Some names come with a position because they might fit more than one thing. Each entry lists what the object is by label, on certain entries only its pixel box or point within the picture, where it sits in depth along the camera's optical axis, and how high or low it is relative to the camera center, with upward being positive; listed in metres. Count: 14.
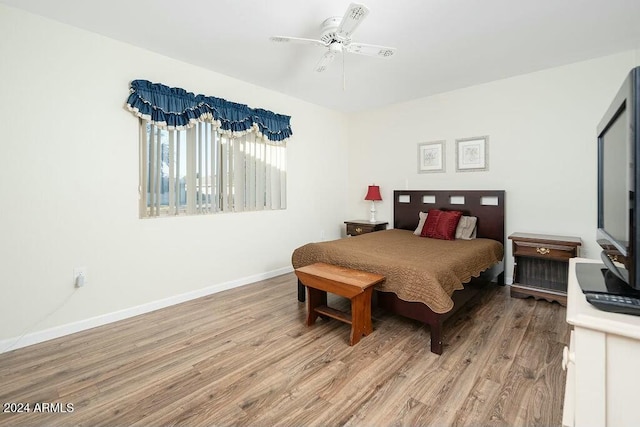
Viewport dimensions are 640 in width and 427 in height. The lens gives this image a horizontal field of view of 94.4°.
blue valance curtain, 2.79 +1.09
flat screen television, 0.80 +0.10
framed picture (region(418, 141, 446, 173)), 4.17 +0.79
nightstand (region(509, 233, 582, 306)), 2.96 -0.60
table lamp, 4.69 +0.27
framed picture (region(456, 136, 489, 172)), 3.81 +0.75
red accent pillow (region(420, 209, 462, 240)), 3.59 -0.17
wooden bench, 2.24 -0.62
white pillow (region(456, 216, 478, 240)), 3.61 -0.21
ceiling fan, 2.15 +1.34
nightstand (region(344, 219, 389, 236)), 4.56 -0.24
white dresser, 0.75 -0.42
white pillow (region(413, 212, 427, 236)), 3.97 -0.15
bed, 2.17 -0.42
